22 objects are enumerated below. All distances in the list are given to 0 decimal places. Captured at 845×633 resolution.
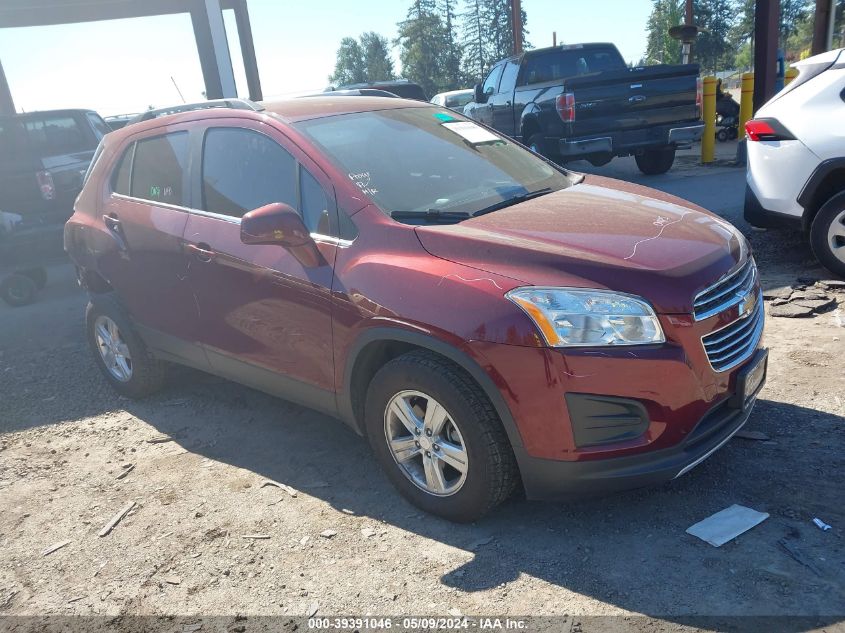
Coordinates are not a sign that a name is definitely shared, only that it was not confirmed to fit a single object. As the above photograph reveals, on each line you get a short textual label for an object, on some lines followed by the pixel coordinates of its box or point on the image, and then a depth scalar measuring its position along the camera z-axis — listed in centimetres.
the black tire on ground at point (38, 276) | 834
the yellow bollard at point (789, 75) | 1202
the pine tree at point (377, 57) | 8674
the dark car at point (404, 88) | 1243
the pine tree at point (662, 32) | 4575
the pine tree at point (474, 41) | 8062
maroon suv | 275
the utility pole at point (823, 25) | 1413
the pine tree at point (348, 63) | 10225
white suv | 548
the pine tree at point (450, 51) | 7820
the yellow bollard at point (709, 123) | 1195
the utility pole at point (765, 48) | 1130
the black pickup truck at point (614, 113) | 966
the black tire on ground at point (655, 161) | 1160
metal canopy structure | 1731
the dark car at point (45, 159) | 949
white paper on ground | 291
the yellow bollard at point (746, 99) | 1175
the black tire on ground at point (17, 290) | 818
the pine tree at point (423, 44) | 7806
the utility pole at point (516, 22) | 2036
